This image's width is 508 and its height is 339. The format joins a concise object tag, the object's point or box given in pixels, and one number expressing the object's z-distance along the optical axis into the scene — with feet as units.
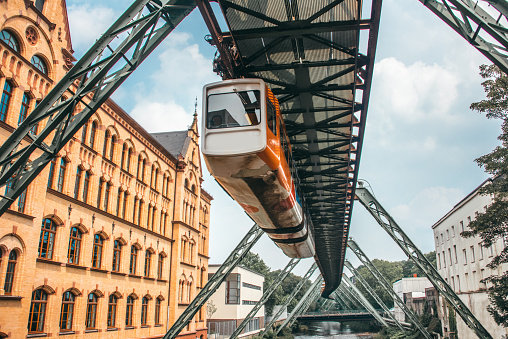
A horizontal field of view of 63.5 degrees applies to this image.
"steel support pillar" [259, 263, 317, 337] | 168.14
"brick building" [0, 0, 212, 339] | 52.13
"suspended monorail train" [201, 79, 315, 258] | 23.97
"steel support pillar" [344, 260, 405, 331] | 163.21
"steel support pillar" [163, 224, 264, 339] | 67.41
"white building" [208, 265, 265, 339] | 146.00
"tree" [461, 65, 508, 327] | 55.88
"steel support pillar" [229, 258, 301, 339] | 99.14
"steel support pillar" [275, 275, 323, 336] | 176.90
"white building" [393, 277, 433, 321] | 182.70
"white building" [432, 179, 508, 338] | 98.27
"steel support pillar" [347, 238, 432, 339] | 116.06
